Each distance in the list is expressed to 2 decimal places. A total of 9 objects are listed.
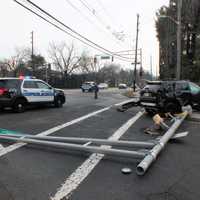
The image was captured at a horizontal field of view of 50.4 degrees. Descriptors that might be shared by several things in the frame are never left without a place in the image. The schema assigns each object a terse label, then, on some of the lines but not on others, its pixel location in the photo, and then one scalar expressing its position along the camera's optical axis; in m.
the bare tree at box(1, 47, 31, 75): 67.62
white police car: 10.57
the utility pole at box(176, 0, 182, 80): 16.41
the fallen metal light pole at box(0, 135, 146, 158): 4.60
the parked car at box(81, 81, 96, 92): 37.54
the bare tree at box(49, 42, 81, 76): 68.62
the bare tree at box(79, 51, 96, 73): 74.14
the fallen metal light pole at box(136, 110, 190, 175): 4.04
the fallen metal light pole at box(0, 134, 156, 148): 5.13
